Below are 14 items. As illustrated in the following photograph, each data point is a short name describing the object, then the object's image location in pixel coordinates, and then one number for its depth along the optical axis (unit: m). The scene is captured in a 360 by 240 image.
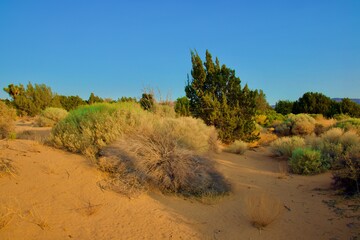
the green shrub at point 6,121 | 9.30
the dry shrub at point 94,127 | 7.34
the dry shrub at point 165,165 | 6.17
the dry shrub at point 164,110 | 12.81
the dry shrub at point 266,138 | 16.90
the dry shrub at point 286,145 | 11.74
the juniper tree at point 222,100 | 14.80
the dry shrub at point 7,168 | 5.43
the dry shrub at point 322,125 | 18.02
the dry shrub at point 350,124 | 14.61
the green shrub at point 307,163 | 8.93
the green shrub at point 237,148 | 12.80
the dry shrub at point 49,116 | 17.28
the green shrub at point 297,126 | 18.92
